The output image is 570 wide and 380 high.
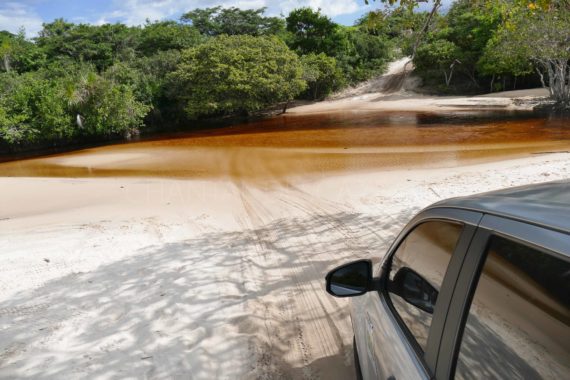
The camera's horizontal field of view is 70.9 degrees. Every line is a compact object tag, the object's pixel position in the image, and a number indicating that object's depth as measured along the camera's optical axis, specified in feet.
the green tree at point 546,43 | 65.41
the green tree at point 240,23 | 174.48
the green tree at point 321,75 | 123.95
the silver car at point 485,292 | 3.49
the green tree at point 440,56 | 119.75
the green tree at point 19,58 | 139.95
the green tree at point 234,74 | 98.17
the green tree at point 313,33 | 145.79
